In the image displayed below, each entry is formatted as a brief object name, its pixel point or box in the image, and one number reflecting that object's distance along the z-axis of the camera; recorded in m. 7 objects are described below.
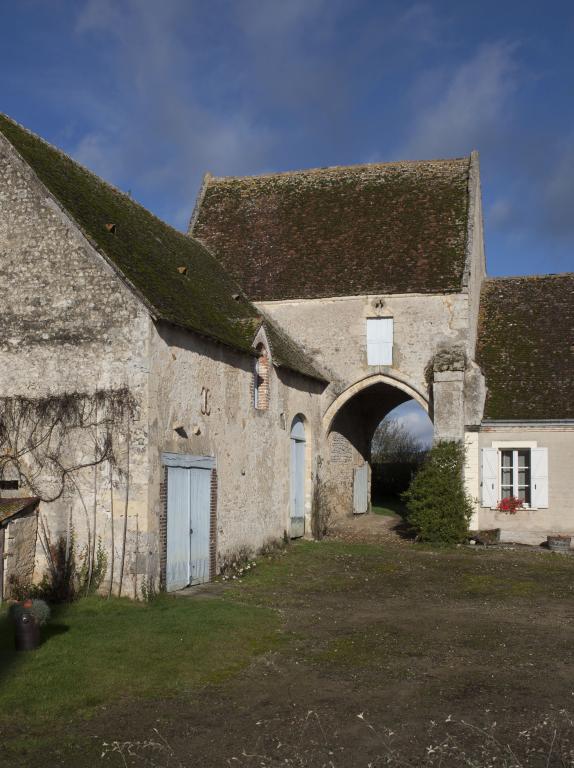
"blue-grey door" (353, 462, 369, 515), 23.73
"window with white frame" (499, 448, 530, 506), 18.97
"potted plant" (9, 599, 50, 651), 8.86
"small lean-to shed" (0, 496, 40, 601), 11.39
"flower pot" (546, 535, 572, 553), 17.86
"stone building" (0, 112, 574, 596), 12.09
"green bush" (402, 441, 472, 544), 18.16
